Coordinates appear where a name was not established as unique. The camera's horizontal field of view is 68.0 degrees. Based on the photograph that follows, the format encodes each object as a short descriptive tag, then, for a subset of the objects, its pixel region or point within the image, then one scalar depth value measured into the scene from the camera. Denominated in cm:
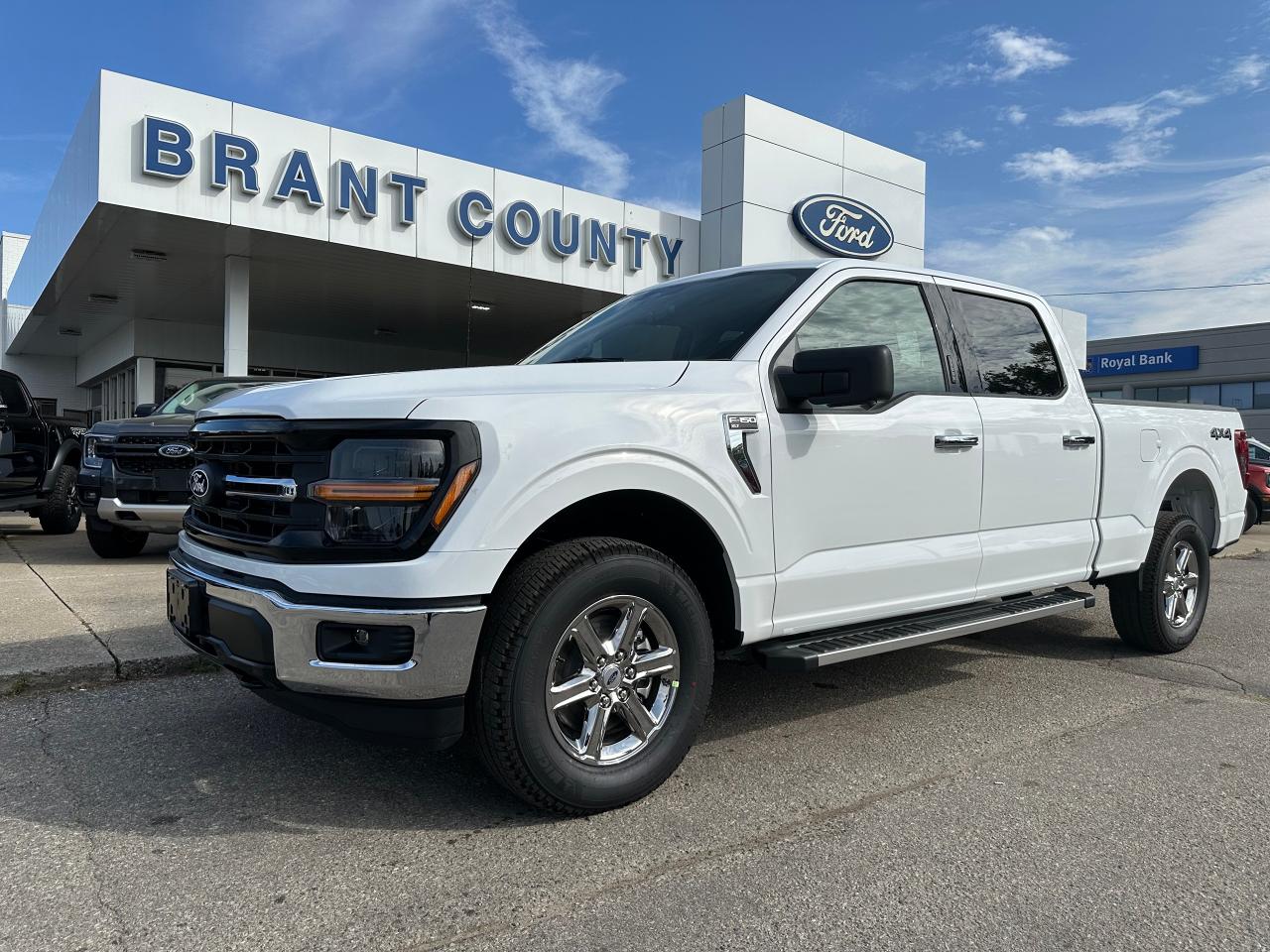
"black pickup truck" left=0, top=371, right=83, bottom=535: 891
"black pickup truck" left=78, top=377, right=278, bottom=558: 750
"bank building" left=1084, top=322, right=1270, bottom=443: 4409
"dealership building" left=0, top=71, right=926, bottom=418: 1191
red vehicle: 1428
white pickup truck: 264
